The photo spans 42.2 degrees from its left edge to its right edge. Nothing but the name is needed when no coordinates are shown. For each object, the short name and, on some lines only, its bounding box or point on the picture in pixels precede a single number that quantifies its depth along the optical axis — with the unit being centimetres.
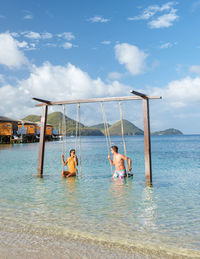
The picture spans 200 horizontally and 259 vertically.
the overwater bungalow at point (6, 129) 5703
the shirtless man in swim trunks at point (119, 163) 1052
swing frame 962
